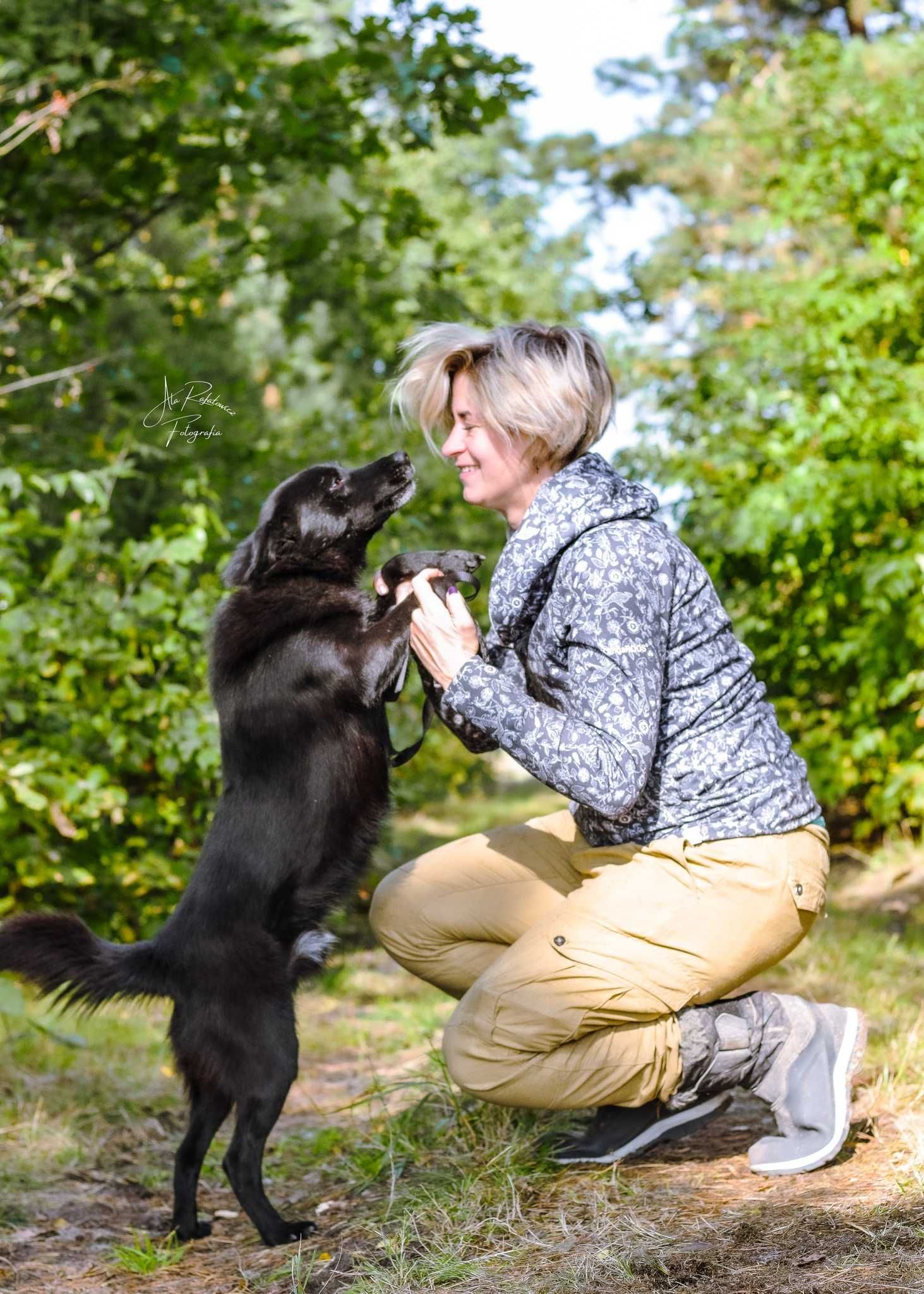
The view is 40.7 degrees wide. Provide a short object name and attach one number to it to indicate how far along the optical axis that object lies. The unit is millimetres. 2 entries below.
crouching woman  2225
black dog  2395
